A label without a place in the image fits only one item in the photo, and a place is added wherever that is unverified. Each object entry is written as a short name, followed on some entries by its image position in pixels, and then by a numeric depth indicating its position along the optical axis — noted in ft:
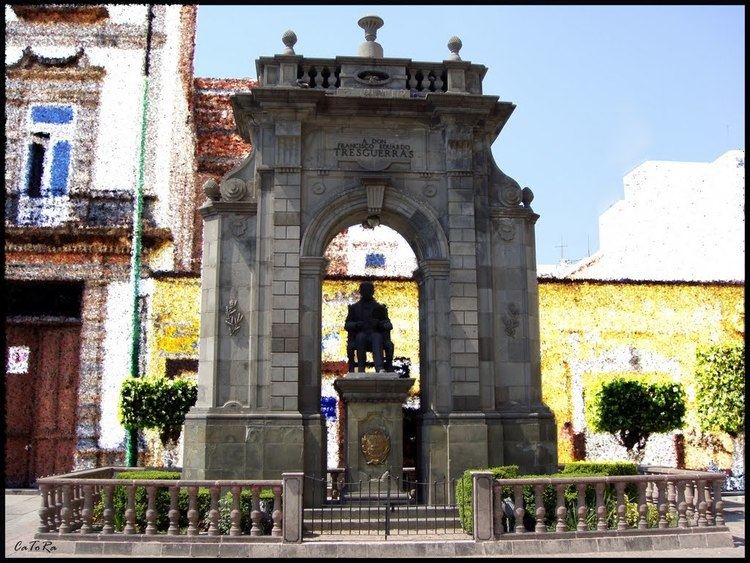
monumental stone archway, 48.44
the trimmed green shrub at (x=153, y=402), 70.44
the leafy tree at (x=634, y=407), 72.38
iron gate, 42.52
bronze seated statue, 51.62
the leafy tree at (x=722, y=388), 78.28
